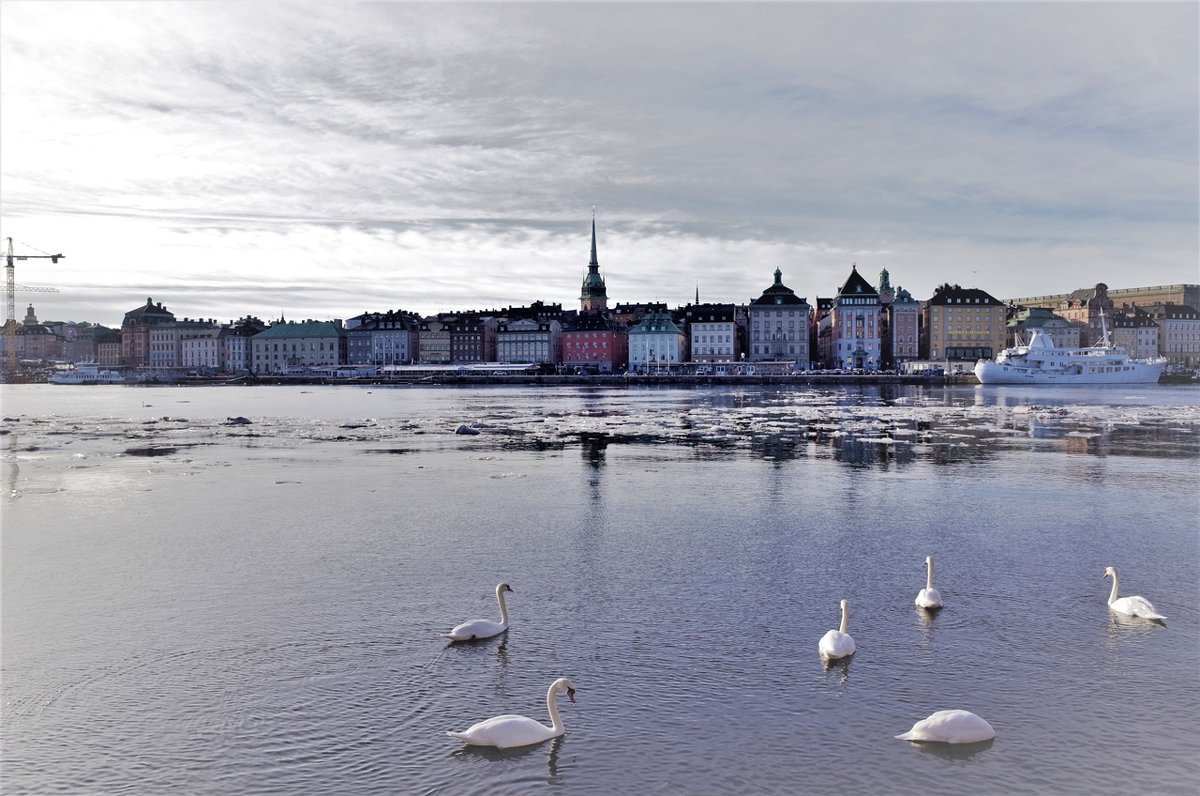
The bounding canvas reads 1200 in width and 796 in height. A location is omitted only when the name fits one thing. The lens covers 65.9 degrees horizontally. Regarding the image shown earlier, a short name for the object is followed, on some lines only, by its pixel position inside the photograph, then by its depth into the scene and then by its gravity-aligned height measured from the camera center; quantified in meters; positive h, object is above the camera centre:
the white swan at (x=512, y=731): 8.73 -3.39
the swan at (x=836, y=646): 10.77 -3.20
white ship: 122.25 +0.57
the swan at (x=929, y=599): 12.74 -3.14
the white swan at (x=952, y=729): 8.75 -3.40
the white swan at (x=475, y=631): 11.60 -3.22
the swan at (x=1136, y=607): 12.23 -3.17
